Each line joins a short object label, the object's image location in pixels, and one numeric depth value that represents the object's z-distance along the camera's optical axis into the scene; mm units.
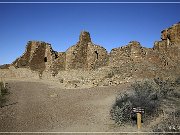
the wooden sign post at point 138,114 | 10087
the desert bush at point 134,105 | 11258
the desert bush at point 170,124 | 9000
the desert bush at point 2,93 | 16594
